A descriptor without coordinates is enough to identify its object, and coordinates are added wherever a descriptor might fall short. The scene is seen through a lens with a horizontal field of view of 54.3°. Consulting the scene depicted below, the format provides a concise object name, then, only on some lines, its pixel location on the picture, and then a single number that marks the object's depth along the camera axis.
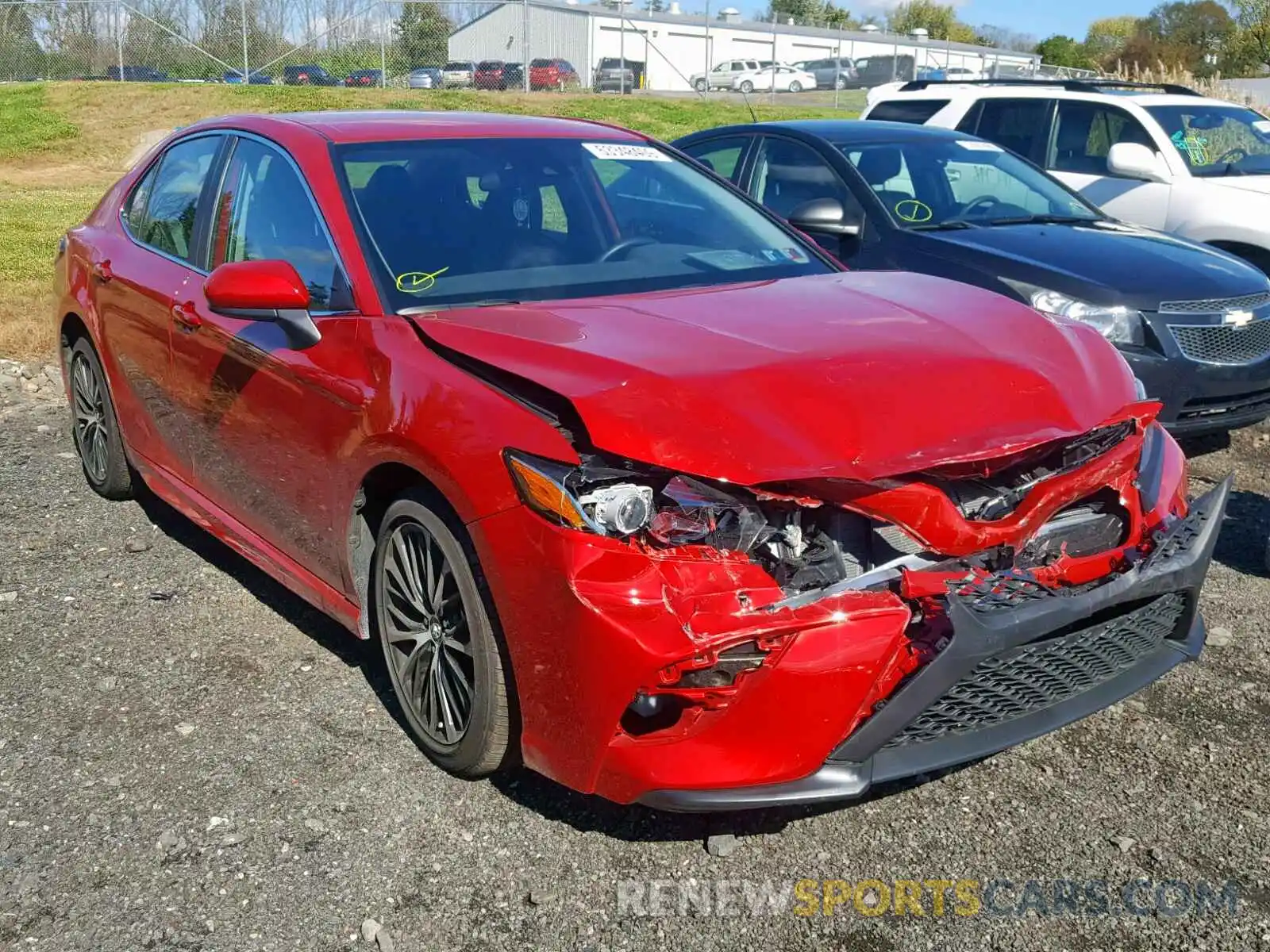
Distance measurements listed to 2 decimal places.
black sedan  5.84
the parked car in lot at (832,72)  41.69
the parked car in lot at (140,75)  28.52
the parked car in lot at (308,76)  28.28
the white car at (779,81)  44.28
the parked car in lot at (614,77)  32.84
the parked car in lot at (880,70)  39.28
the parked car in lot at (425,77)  28.28
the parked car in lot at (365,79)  28.45
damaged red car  2.67
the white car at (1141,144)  8.49
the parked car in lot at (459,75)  28.34
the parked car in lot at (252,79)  27.91
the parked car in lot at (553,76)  30.36
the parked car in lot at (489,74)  28.84
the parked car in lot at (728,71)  47.25
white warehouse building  30.84
